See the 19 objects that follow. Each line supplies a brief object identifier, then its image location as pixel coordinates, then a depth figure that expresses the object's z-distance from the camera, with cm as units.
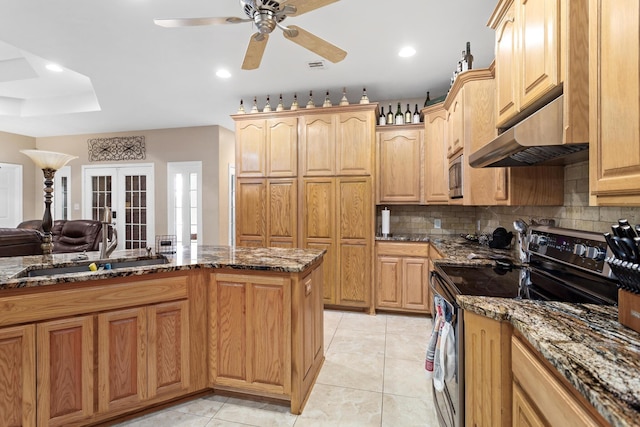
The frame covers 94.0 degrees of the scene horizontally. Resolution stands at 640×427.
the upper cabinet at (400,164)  376
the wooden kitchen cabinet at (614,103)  88
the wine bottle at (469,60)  264
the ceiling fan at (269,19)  173
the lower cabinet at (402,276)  349
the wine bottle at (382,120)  396
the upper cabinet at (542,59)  121
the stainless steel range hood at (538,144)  126
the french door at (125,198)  575
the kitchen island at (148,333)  153
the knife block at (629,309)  93
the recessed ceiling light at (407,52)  289
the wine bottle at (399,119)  385
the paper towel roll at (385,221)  392
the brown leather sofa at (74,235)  439
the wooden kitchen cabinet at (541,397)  71
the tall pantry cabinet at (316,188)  366
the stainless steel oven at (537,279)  133
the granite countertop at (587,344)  62
